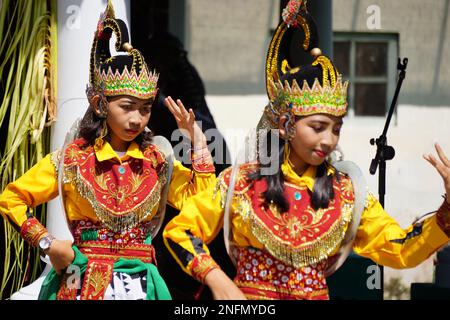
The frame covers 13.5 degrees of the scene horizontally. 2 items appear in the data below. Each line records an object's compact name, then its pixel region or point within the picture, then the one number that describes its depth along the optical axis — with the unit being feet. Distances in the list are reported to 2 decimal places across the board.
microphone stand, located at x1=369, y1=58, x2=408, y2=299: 31.27
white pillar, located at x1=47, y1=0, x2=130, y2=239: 31.77
